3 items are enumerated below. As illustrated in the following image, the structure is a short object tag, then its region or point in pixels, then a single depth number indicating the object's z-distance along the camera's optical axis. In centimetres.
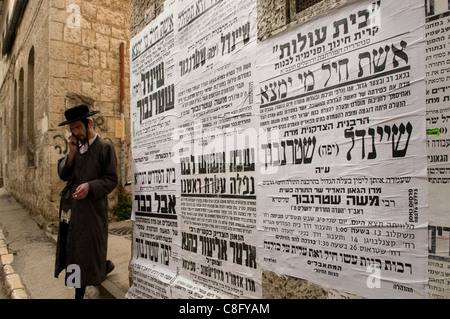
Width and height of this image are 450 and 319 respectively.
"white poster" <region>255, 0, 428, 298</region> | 109
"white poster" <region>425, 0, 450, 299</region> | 102
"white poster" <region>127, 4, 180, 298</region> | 231
